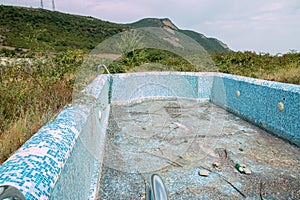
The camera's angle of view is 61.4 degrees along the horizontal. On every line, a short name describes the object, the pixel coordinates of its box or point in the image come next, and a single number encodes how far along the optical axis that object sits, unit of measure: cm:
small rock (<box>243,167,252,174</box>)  258
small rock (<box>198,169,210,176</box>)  254
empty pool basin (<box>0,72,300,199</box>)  106
